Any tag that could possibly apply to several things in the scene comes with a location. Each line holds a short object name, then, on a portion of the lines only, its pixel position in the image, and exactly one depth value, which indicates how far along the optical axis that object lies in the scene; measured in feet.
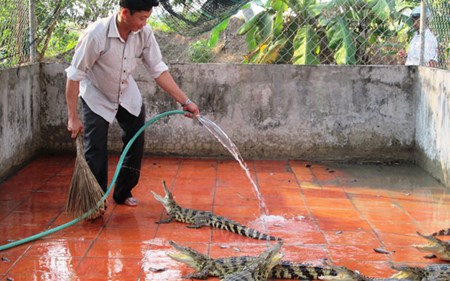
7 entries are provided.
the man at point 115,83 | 15.17
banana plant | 25.88
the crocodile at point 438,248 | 13.38
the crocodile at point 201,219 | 14.87
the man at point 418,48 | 22.61
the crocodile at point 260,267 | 11.37
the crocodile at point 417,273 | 11.48
